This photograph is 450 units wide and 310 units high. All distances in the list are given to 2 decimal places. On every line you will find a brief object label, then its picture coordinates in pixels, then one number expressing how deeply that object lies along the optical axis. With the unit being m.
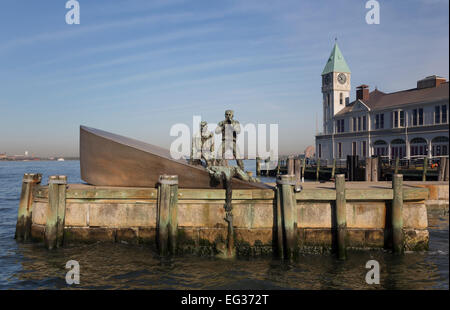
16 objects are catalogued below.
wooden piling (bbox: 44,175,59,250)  8.55
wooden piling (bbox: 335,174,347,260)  8.25
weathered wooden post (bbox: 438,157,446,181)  17.73
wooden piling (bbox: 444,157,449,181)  17.67
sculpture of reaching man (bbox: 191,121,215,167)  9.73
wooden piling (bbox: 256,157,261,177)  37.07
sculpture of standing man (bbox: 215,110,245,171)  9.43
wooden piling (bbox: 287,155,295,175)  27.64
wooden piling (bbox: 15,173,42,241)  9.45
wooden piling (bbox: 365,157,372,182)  17.74
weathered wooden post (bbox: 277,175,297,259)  8.11
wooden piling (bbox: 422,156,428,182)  18.95
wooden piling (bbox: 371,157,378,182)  17.45
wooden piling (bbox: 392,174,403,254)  8.34
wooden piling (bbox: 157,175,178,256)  8.23
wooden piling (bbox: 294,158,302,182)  25.20
